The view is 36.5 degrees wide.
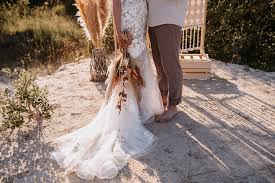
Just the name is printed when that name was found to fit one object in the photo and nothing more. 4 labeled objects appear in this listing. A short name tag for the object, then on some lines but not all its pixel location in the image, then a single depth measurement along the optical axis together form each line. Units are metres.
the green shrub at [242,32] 5.98
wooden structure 5.03
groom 3.61
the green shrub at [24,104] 3.85
